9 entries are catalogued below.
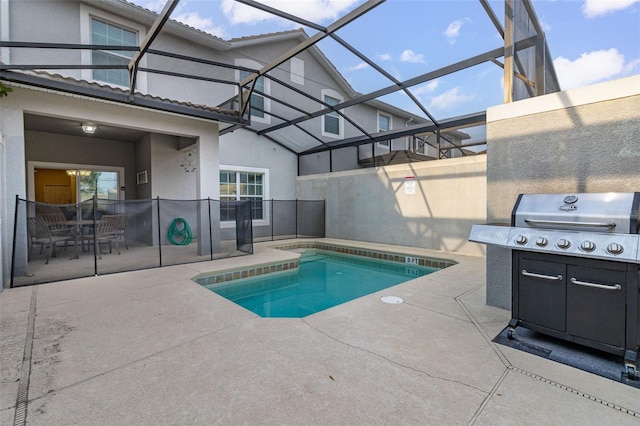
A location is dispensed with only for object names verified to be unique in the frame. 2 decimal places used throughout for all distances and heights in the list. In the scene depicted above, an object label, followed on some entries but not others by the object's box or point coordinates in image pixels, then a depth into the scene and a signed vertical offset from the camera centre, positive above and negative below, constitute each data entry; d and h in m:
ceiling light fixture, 5.87 +1.66
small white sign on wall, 8.22 +0.59
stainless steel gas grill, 2.07 -0.49
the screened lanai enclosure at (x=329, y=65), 4.02 +2.57
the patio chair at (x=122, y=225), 6.33 -0.38
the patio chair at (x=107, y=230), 6.17 -0.47
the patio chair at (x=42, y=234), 5.38 -0.50
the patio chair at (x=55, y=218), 6.45 -0.23
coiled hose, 8.05 -0.68
